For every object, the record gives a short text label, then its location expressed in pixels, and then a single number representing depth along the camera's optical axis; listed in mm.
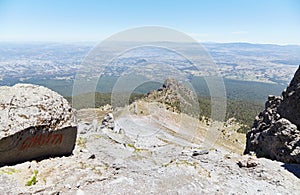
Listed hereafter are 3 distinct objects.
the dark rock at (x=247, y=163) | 14914
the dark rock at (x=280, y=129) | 16441
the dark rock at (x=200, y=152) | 18578
